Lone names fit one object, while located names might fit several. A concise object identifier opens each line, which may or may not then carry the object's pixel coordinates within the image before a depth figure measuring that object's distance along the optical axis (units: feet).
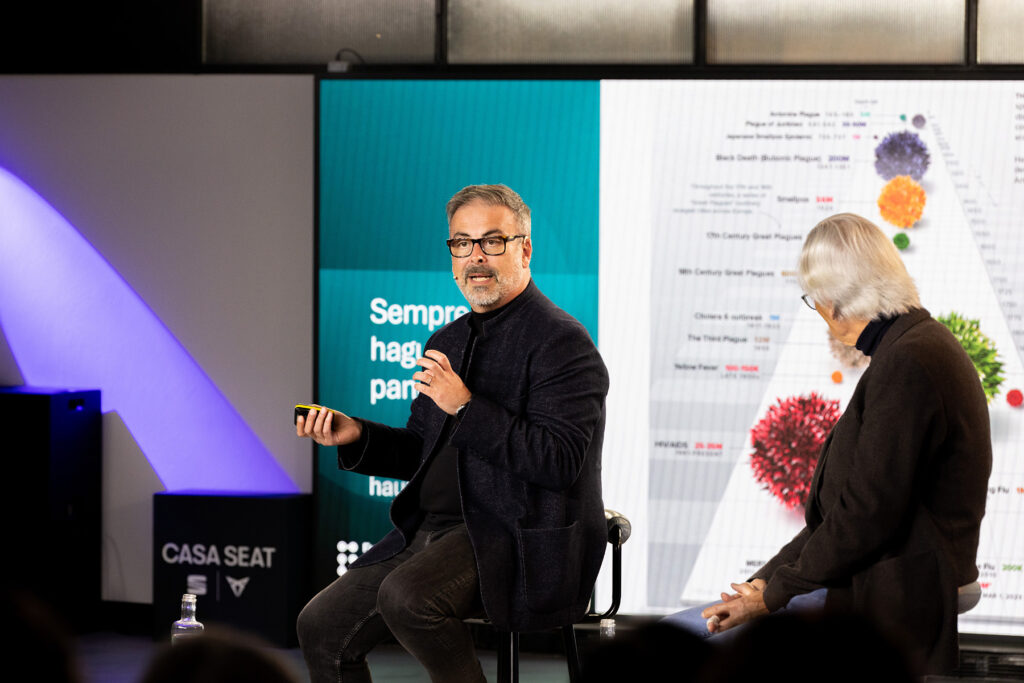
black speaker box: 30.66
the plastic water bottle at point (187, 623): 21.77
